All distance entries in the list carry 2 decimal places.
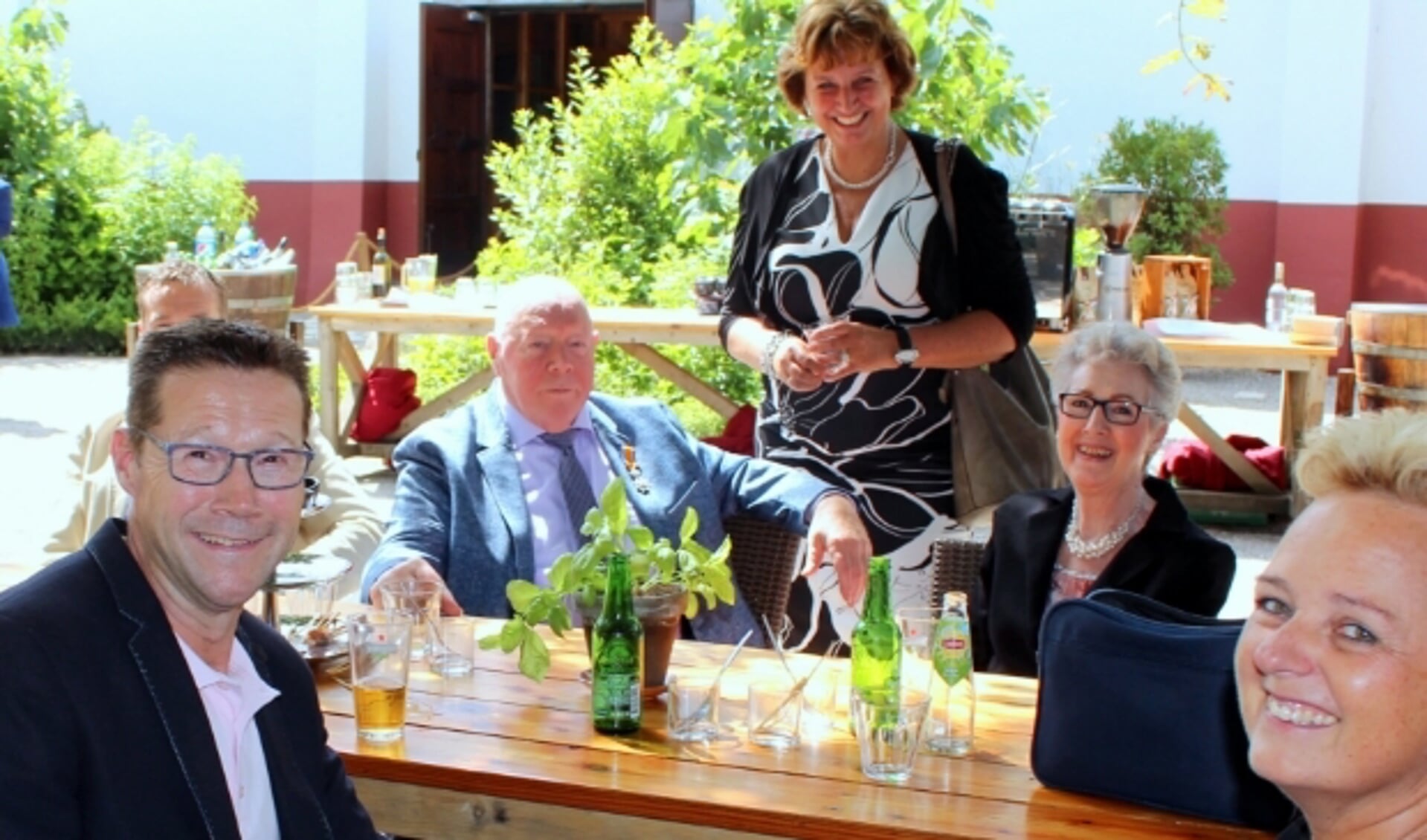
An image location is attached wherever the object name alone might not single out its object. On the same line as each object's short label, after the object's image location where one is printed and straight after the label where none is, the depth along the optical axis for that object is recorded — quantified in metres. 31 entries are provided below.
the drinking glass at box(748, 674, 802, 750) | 2.45
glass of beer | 2.39
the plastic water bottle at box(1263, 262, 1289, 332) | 6.97
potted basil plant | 2.49
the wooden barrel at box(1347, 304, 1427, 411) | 6.18
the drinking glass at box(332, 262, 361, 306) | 7.78
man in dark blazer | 1.79
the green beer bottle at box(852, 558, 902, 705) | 2.50
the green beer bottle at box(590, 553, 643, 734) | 2.45
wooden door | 13.68
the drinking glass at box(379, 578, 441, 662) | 2.79
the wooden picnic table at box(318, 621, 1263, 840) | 2.16
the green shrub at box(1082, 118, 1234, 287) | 11.67
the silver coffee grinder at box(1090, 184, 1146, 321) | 6.14
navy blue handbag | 2.14
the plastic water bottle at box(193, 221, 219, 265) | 8.84
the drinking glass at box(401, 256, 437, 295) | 8.10
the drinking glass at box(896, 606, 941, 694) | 2.52
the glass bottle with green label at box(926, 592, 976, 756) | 2.47
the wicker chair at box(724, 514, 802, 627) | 3.39
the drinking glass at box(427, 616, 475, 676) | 2.75
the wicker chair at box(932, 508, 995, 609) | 3.31
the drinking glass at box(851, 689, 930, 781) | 2.28
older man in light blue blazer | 3.18
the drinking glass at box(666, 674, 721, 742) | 2.45
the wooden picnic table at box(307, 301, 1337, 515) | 6.46
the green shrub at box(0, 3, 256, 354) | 12.67
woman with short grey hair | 2.94
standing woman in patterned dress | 3.50
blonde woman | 1.48
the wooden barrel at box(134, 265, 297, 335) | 7.81
